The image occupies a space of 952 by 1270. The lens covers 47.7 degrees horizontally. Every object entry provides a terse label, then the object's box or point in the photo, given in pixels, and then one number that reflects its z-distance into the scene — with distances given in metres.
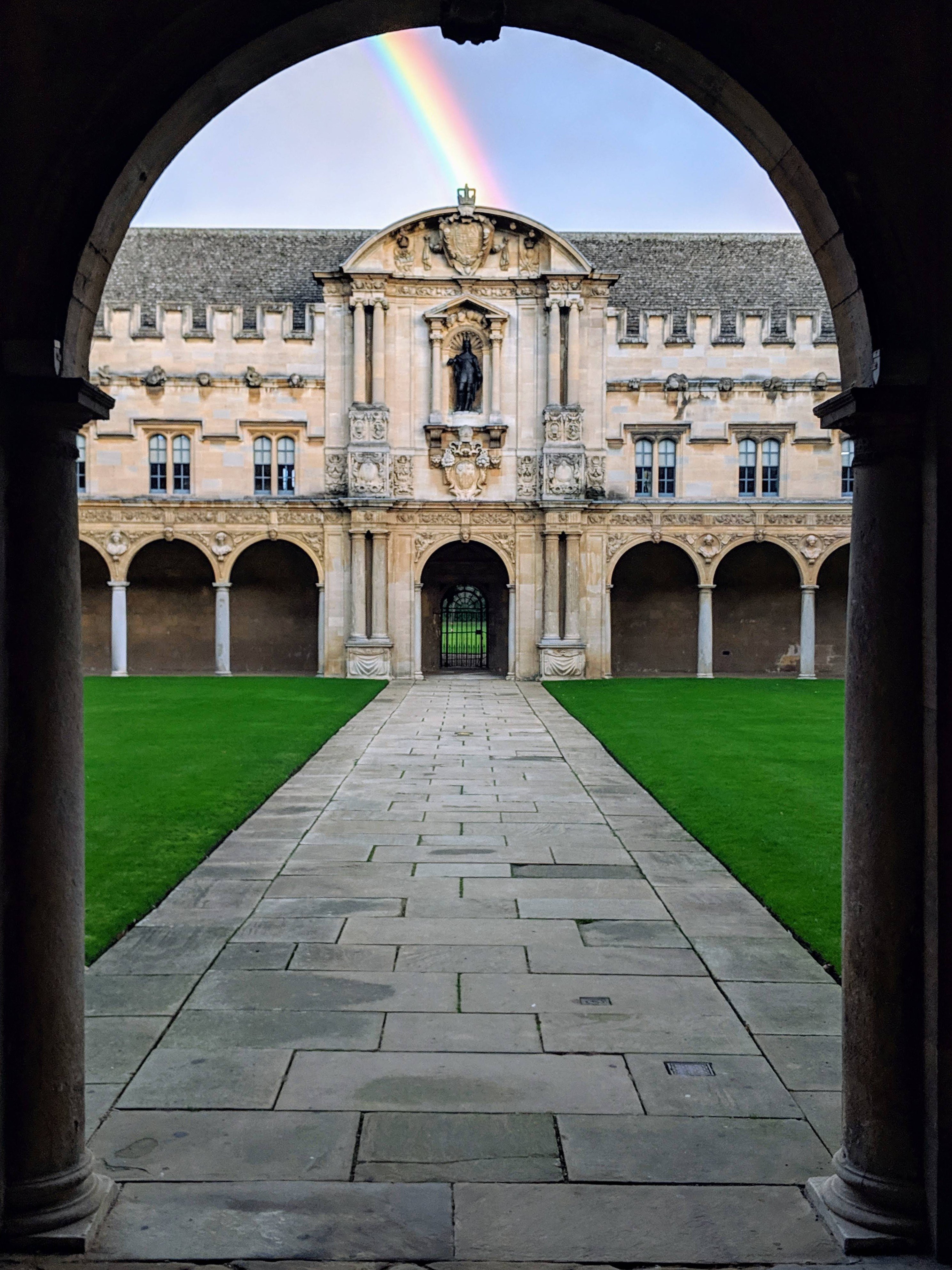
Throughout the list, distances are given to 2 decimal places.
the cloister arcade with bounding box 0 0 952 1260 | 3.73
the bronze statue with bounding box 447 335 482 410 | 31.44
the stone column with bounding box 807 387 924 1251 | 3.76
